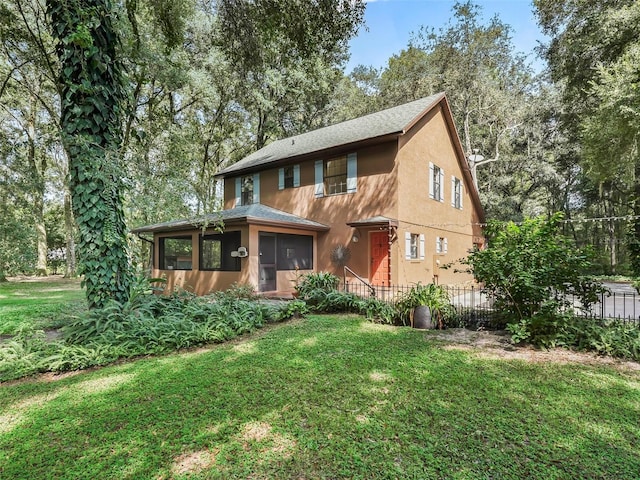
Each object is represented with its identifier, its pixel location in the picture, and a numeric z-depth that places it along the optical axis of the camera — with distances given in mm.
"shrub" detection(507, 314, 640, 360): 4713
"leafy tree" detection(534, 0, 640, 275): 11383
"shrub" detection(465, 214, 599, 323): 4980
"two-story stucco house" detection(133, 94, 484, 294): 10930
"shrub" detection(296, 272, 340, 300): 8584
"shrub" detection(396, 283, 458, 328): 6516
